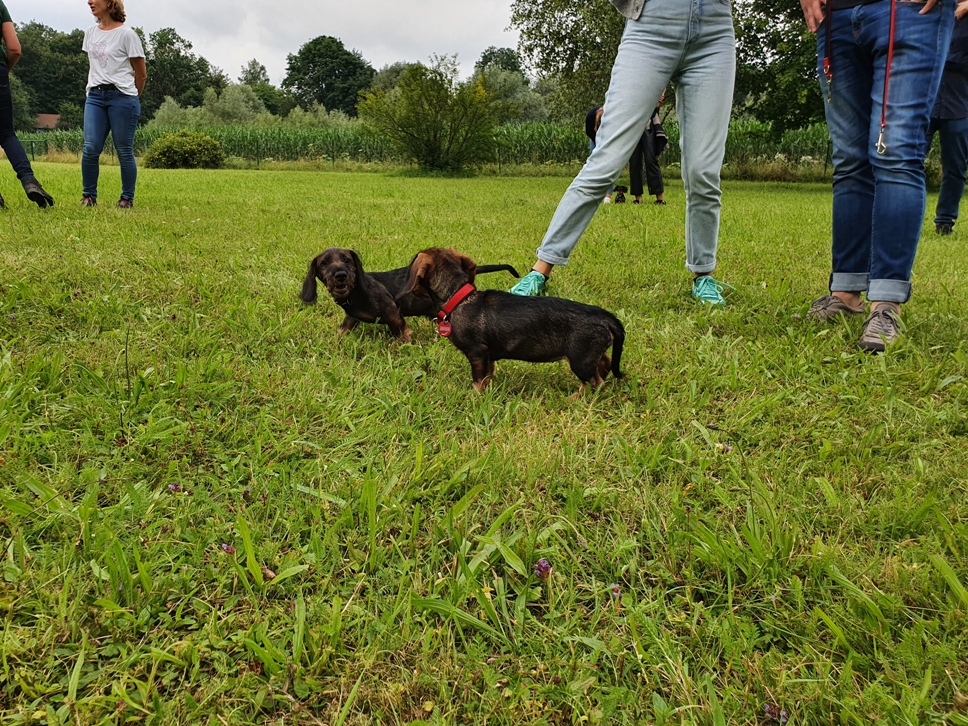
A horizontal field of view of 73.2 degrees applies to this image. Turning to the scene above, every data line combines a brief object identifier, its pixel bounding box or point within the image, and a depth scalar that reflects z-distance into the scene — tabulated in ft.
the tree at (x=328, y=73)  335.47
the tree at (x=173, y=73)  306.55
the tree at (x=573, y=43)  71.00
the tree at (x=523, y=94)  257.09
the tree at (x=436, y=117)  76.48
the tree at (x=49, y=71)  271.02
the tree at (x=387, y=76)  310.24
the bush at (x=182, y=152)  87.76
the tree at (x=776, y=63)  60.75
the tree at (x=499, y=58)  391.86
